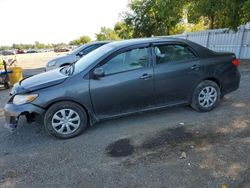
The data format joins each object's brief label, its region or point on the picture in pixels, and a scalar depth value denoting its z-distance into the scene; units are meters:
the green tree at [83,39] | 90.09
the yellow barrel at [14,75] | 9.31
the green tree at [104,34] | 65.62
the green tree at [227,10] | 9.29
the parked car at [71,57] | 9.62
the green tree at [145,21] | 26.42
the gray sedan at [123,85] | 3.94
